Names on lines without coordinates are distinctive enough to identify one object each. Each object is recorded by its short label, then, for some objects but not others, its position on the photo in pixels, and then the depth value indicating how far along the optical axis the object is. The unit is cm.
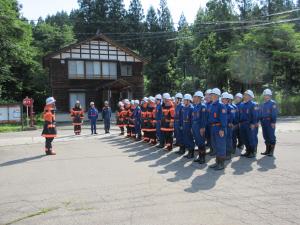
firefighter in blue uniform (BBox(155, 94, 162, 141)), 1085
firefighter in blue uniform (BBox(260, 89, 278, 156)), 901
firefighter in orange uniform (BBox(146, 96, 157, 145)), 1141
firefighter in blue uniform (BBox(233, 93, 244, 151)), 935
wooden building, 2781
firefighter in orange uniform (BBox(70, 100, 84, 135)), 1584
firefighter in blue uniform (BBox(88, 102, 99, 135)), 1583
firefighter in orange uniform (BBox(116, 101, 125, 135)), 1425
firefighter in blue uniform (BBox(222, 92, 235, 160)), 865
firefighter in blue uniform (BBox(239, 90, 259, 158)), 894
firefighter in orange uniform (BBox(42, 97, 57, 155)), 999
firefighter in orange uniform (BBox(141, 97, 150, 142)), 1170
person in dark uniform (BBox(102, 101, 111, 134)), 1578
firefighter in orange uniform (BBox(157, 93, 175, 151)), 996
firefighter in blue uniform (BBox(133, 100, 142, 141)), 1267
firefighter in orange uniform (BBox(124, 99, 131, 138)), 1358
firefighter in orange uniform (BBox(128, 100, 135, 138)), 1314
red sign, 1874
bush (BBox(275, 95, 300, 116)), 2643
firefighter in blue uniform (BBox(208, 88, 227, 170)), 744
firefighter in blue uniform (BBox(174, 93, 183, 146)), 949
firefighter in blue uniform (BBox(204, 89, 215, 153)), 871
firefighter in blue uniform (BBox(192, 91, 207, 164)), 816
